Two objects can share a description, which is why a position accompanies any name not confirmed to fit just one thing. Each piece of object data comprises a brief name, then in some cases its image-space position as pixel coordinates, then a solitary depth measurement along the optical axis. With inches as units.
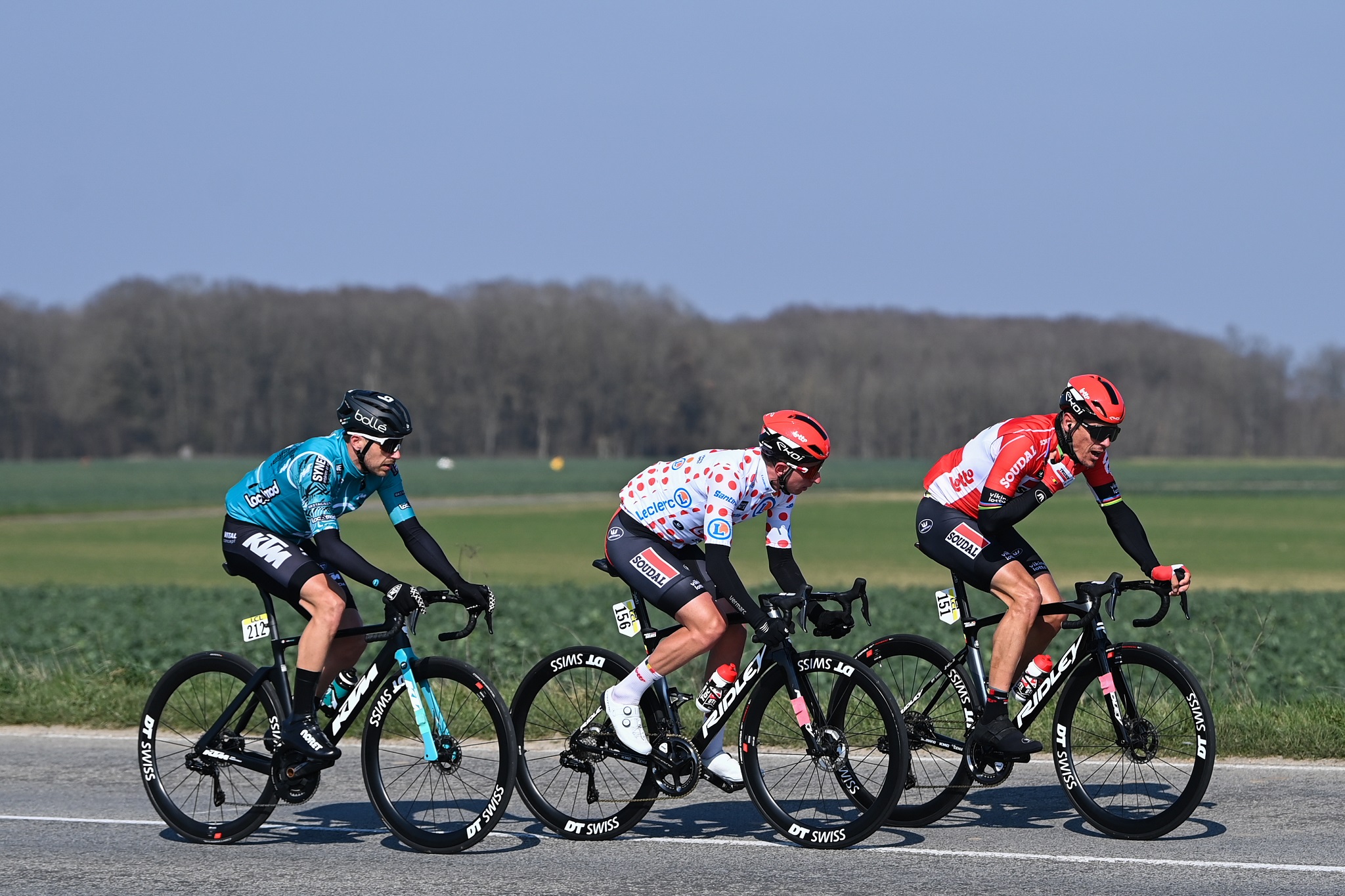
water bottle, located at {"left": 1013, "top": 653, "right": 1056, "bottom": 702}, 557.0
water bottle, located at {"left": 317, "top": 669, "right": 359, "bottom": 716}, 549.3
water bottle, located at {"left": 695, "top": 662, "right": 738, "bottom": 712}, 548.1
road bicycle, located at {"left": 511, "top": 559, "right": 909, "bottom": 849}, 530.3
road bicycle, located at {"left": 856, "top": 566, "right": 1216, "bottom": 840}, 528.4
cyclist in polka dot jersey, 526.3
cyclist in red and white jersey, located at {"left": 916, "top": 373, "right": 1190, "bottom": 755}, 548.1
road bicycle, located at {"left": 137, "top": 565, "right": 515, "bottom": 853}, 522.9
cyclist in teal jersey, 520.4
